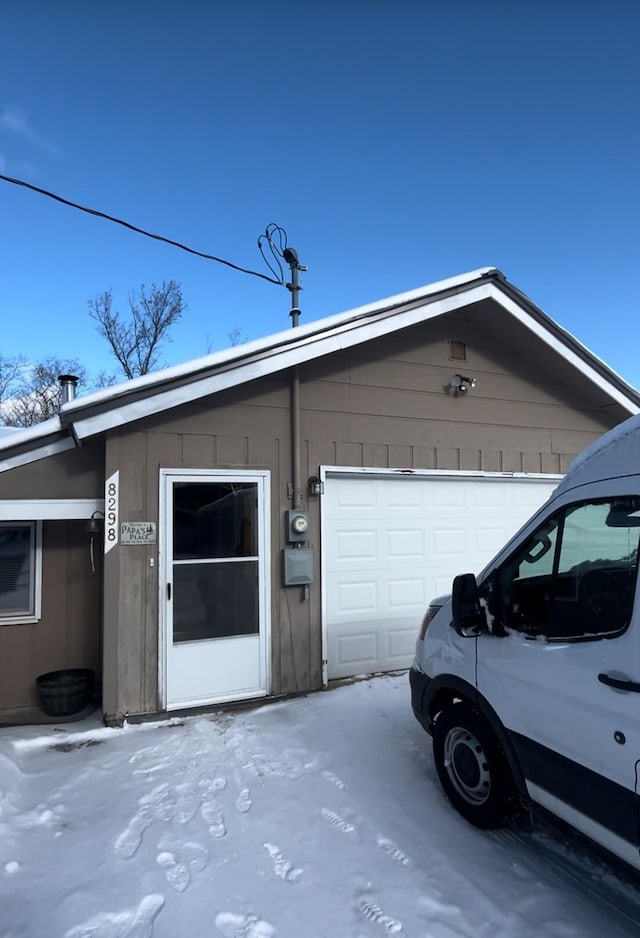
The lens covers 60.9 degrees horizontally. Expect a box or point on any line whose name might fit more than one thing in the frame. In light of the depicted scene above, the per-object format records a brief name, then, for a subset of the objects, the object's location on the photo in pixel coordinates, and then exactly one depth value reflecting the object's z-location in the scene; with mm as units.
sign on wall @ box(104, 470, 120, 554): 5109
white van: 2256
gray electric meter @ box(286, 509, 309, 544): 5707
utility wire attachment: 8141
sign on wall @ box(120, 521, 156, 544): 5160
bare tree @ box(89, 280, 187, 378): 23625
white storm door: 5297
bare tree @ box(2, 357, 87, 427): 23727
